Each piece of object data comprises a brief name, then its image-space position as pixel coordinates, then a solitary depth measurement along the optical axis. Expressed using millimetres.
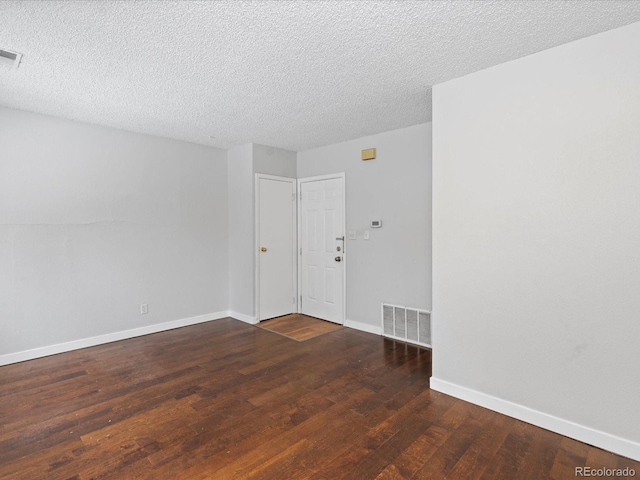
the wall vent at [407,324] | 3803
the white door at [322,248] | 4699
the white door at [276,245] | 4809
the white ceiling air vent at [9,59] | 2266
